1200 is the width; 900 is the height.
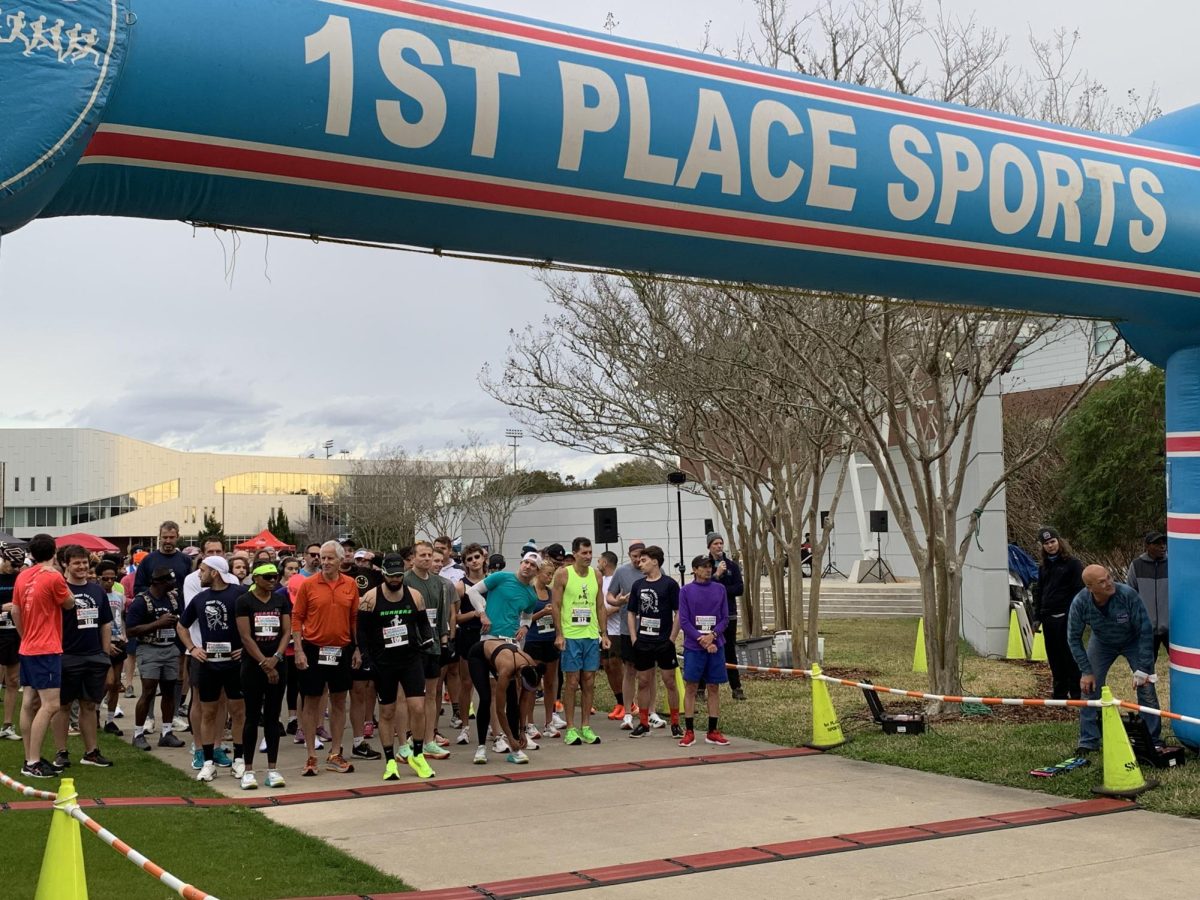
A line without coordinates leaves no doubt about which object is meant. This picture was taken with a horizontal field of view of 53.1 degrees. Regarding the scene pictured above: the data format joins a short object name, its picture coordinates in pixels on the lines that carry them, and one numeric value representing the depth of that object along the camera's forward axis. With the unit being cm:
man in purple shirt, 1093
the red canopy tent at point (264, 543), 2763
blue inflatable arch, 502
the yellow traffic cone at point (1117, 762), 801
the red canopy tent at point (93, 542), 2772
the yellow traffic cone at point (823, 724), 1041
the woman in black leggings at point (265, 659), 902
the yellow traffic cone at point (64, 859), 508
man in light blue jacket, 870
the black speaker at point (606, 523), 2856
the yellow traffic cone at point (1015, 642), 1861
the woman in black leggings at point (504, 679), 1002
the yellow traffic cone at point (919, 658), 1711
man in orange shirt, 943
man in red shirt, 916
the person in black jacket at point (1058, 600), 1181
